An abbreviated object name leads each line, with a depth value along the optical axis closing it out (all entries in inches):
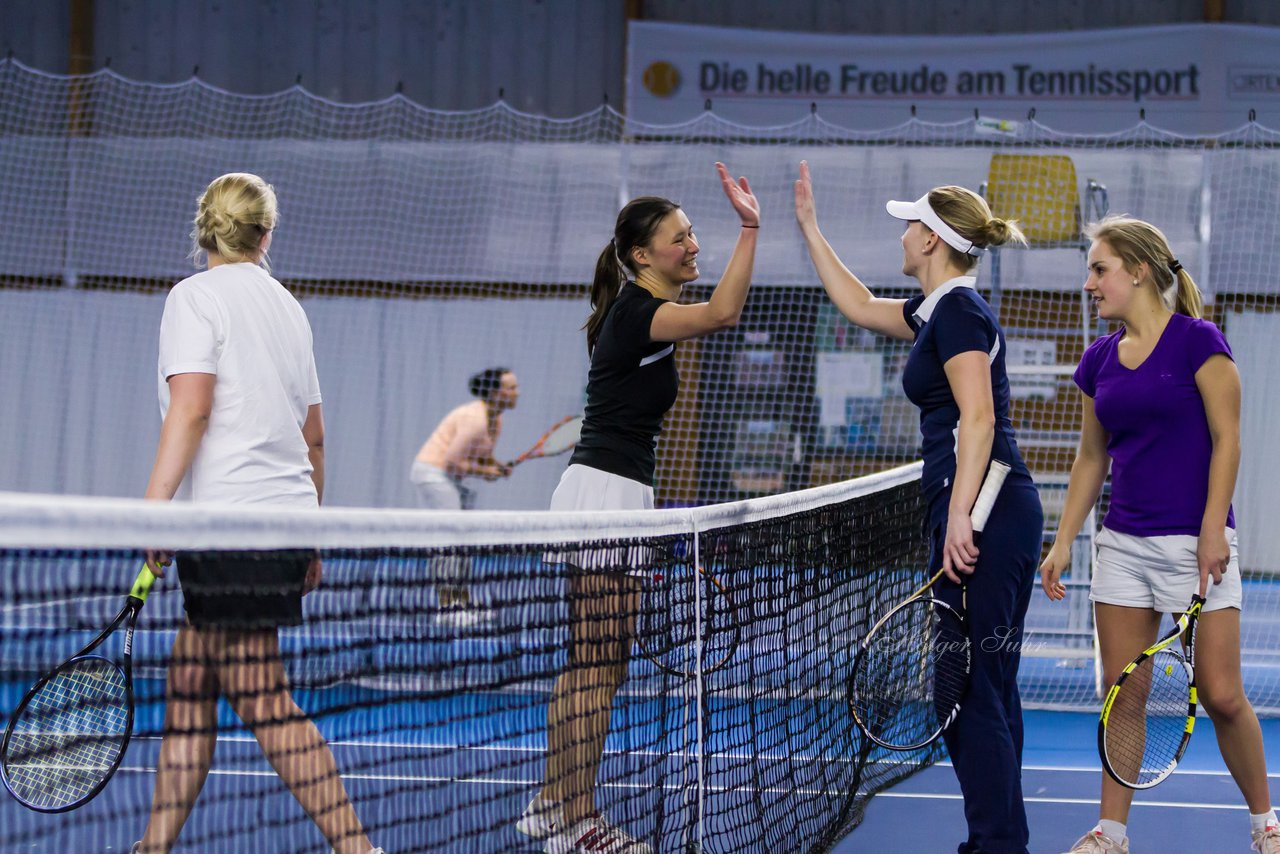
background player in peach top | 576.7
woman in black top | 218.4
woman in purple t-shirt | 250.4
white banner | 938.1
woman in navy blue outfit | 227.6
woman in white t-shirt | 169.6
